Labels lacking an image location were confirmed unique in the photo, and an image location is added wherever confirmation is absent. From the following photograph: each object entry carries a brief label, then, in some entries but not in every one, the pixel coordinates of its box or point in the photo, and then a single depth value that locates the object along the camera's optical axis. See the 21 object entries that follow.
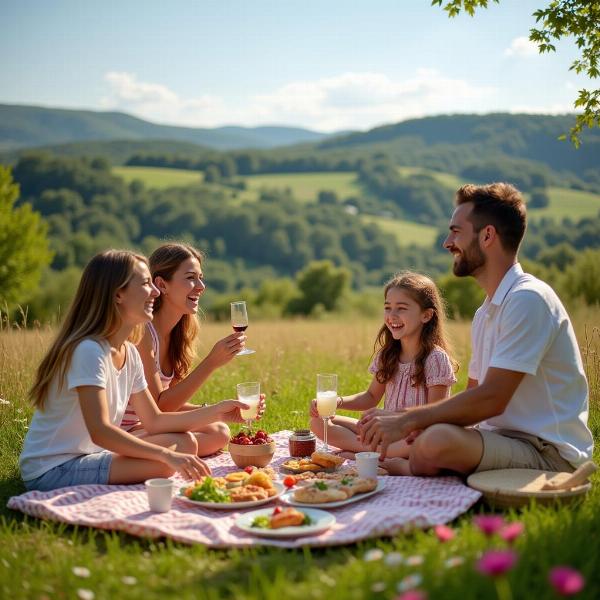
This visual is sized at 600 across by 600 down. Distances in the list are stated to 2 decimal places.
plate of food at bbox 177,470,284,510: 4.01
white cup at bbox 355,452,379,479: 4.35
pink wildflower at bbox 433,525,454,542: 2.70
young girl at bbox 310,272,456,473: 5.17
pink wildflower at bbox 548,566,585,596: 1.89
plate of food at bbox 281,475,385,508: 3.97
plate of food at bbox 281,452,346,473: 4.80
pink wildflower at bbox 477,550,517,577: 1.87
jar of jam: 5.20
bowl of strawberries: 4.84
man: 4.09
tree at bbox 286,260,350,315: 46.84
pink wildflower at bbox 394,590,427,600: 1.99
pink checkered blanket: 3.57
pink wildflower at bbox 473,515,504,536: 2.17
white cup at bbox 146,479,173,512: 3.91
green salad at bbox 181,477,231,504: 4.02
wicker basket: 3.78
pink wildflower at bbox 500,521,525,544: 2.22
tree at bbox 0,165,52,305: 29.78
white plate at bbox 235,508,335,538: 3.54
